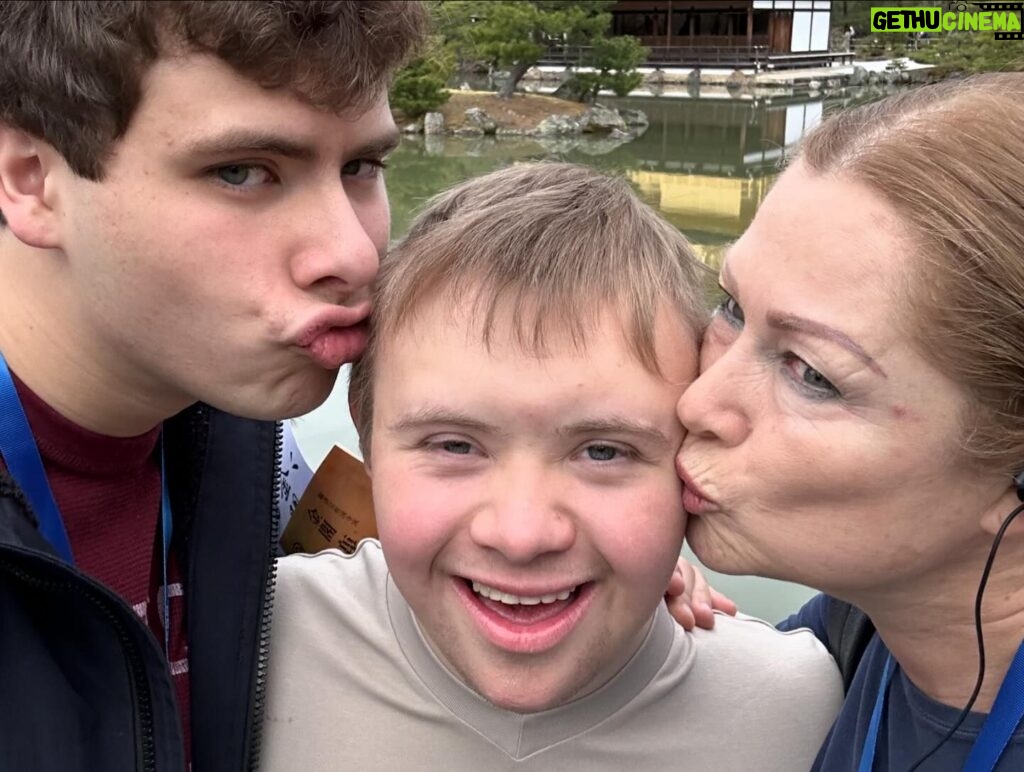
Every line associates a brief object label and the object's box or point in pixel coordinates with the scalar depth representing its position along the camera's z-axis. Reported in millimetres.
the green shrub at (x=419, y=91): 15031
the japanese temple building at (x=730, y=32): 22547
